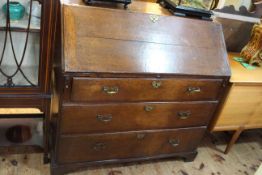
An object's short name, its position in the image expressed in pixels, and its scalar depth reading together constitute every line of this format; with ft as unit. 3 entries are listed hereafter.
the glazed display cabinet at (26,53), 4.72
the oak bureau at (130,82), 4.83
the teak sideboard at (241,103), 6.33
